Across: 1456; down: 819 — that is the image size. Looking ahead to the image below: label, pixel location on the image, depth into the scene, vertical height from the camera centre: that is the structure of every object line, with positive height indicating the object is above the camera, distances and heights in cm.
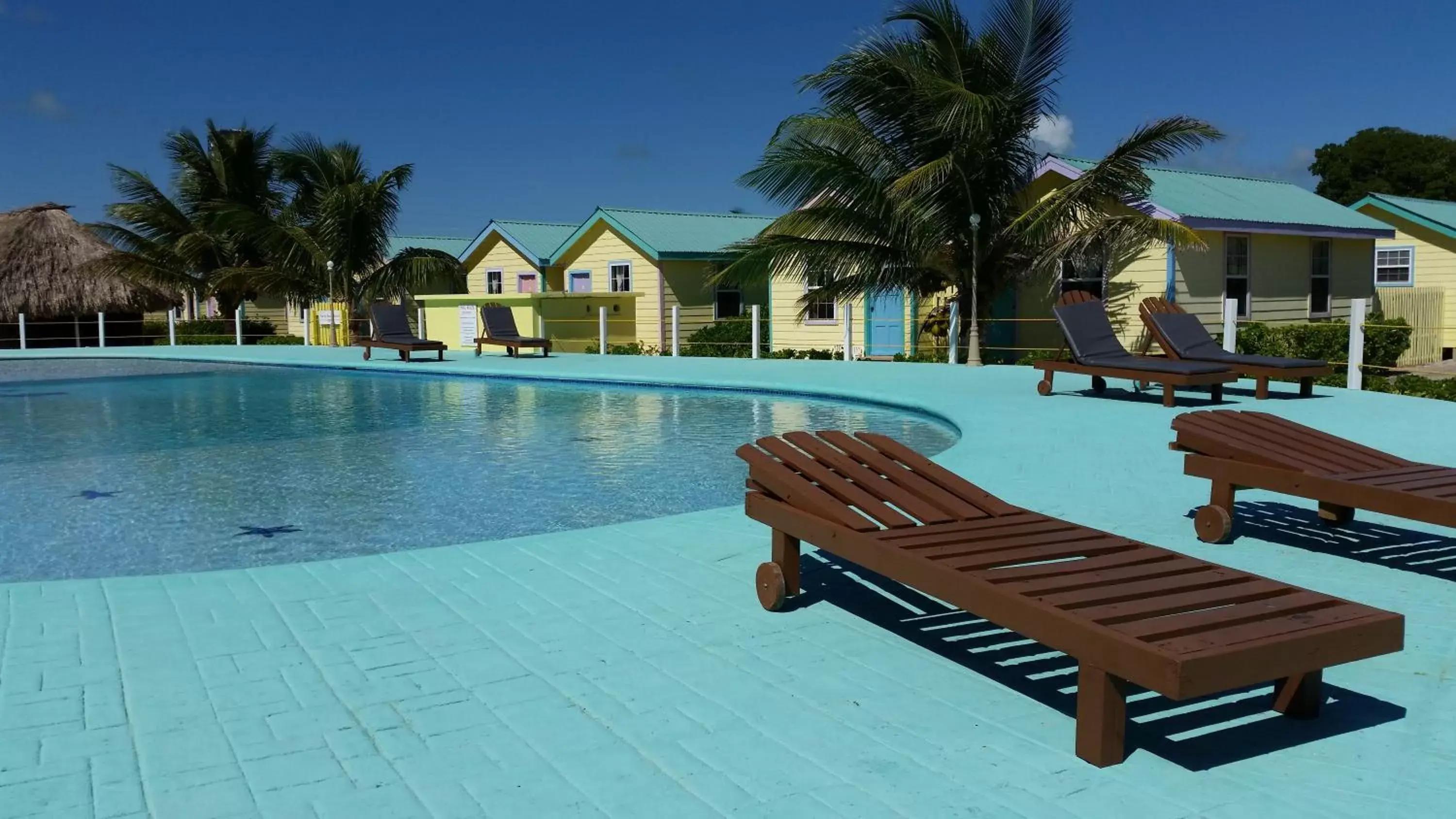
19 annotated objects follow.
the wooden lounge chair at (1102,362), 1137 -53
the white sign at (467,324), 2753 -8
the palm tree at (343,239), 2948 +224
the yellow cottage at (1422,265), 2255 +94
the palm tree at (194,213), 3356 +340
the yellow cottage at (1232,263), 1839 +83
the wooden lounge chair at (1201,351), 1180 -43
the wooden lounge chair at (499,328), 2334 -17
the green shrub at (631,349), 2586 -71
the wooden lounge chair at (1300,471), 449 -71
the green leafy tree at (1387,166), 5178 +707
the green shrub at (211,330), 3450 -21
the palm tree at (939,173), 1698 +224
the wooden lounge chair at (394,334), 2245 -25
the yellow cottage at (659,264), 2675 +135
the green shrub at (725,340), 2377 -49
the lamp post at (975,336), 1788 -34
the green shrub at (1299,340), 1716 -45
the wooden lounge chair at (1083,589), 276 -79
